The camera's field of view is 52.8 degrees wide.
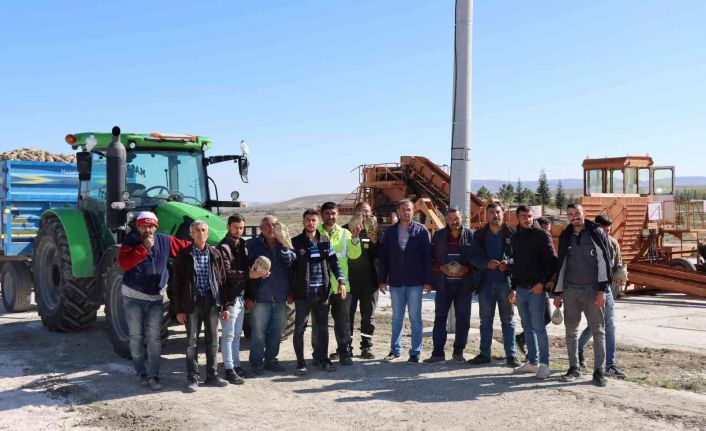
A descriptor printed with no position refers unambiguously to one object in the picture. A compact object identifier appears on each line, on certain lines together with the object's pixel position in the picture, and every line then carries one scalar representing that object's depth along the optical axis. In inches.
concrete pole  373.7
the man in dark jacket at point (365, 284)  318.7
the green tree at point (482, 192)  1884.8
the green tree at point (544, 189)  2331.4
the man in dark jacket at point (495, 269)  297.1
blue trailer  455.2
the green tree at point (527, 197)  2009.6
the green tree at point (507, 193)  2184.9
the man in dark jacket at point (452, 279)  303.1
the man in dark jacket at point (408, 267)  304.2
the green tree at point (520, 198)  1951.4
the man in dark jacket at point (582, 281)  266.5
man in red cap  259.6
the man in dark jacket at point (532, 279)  277.9
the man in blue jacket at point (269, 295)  281.1
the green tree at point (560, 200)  2314.5
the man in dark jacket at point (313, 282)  285.4
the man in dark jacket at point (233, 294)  269.4
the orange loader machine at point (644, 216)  574.6
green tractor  325.1
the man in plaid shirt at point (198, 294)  260.7
